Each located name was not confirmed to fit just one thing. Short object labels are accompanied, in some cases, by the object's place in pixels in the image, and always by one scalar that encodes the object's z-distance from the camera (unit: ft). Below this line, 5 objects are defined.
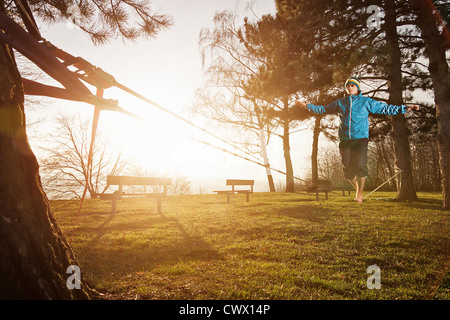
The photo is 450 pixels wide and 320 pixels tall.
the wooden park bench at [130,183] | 27.86
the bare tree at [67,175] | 61.75
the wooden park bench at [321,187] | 28.84
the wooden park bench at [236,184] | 41.92
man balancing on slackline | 12.10
